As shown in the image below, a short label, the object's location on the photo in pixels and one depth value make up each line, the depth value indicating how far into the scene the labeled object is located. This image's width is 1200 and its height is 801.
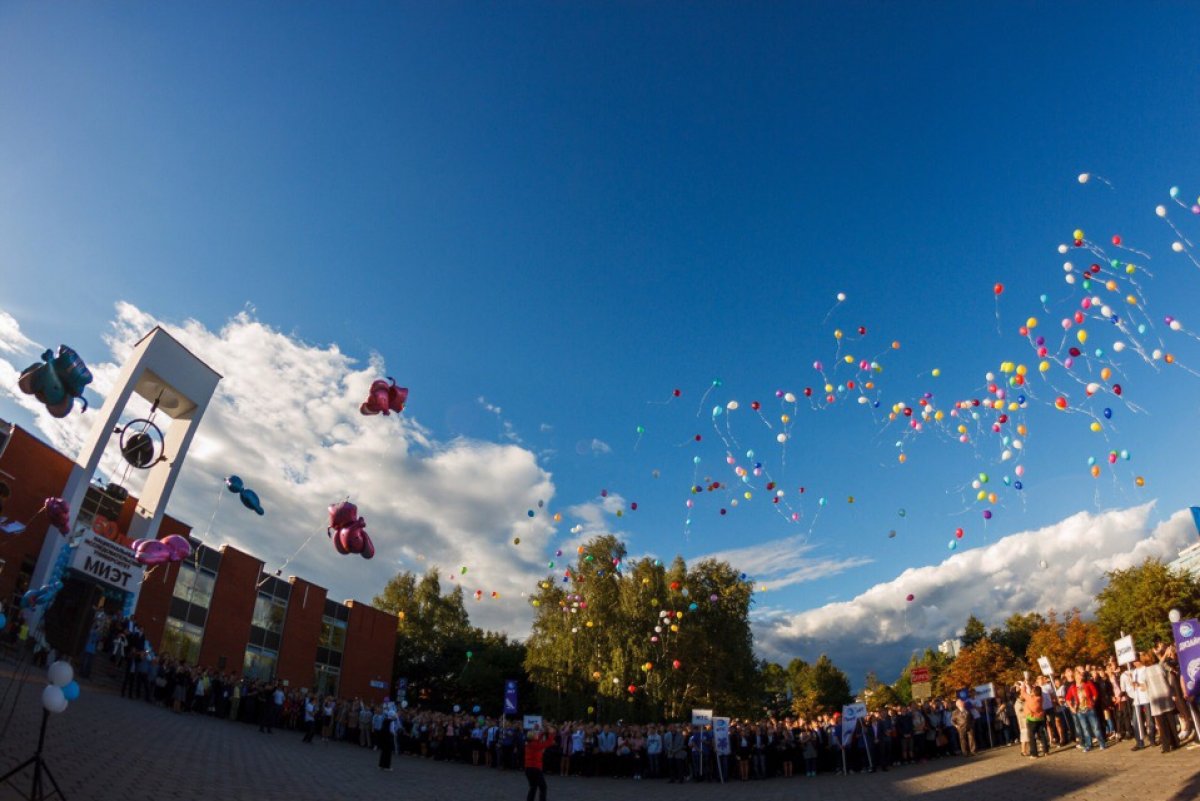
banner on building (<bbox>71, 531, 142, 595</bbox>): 23.03
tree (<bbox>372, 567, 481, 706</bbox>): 51.16
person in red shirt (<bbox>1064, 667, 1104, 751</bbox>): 13.32
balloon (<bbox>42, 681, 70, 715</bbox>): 6.90
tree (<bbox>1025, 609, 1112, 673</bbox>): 45.59
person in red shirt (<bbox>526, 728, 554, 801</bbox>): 10.95
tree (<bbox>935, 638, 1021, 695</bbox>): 57.31
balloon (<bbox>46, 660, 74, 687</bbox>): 7.20
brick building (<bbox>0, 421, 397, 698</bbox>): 23.66
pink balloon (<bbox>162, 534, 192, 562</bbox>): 19.58
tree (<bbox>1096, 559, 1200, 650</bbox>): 34.34
